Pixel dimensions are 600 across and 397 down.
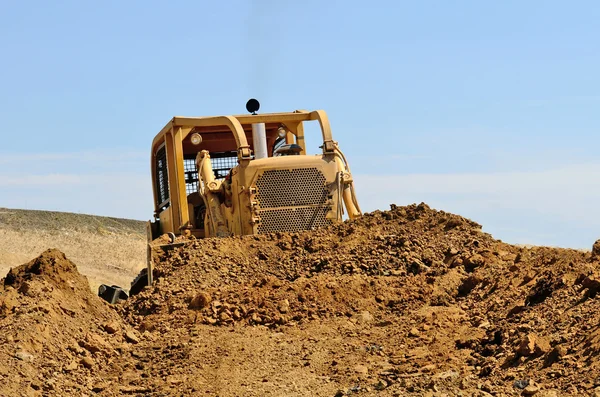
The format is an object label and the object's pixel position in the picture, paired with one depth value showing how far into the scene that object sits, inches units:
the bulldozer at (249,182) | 1138.0
